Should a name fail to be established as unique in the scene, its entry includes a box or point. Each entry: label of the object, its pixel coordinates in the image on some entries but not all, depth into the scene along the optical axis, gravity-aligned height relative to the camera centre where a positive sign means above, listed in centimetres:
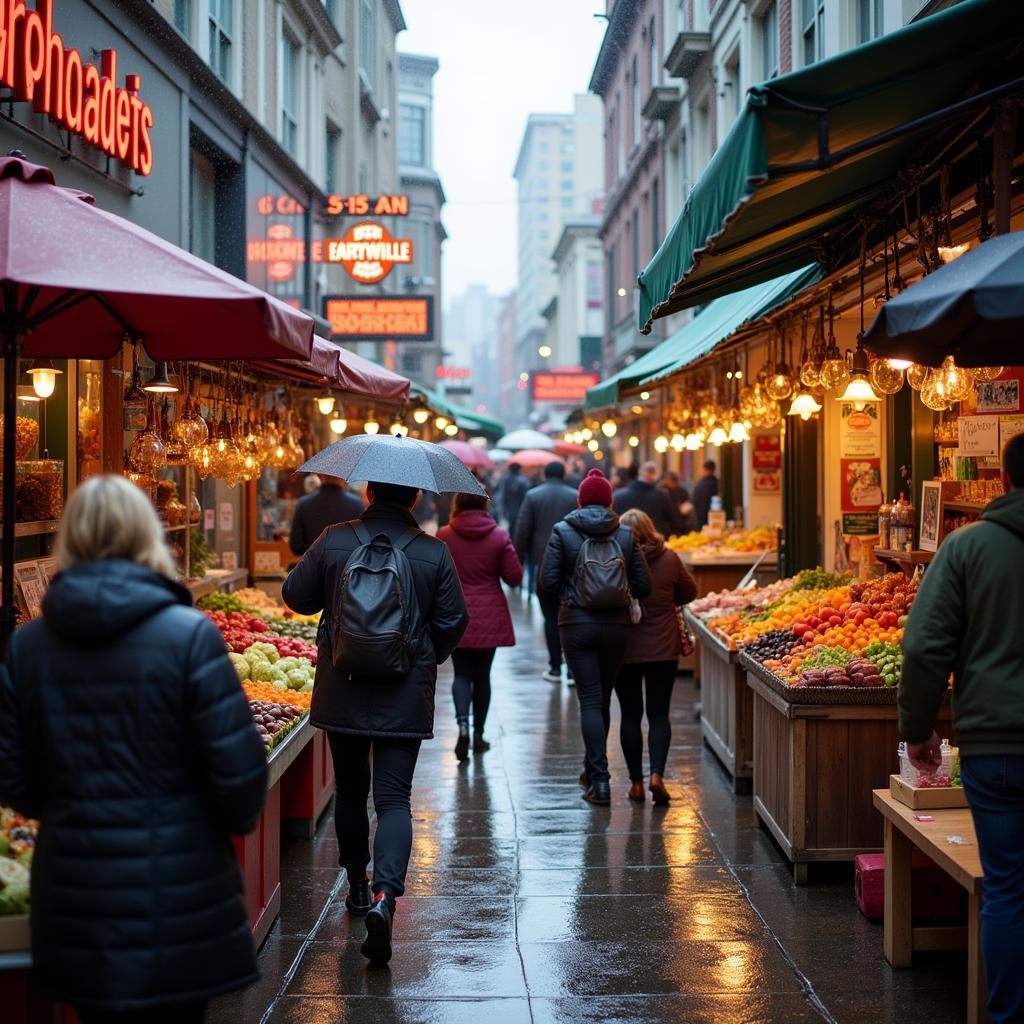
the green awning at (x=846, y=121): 448 +138
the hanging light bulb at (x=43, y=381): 731 +61
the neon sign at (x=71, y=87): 805 +280
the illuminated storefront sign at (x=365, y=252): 2264 +410
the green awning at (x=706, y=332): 944 +142
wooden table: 516 -157
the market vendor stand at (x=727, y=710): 891 -160
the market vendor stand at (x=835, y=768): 676 -145
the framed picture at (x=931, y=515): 865 -18
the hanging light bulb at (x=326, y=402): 1334 +91
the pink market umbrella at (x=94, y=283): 420 +74
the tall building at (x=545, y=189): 12788 +3259
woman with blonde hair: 329 -72
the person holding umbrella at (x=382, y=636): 560 -64
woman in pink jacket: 976 -61
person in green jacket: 419 -62
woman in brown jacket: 856 -111
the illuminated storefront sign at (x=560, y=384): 5044 +407
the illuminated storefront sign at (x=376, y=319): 2288 +298
